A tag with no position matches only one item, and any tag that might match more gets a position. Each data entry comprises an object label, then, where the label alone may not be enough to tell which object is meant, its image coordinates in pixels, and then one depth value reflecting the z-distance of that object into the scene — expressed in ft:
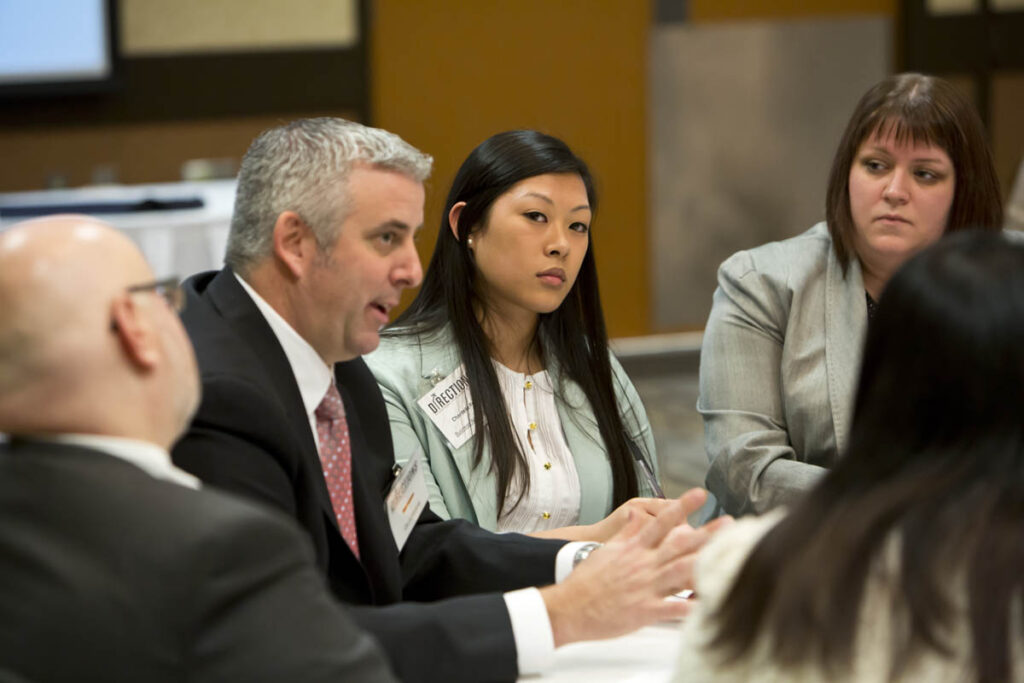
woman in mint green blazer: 16.69
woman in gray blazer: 16.86
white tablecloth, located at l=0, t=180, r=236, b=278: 21.61
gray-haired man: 15.02
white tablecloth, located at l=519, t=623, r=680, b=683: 15.14
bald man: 14.03
